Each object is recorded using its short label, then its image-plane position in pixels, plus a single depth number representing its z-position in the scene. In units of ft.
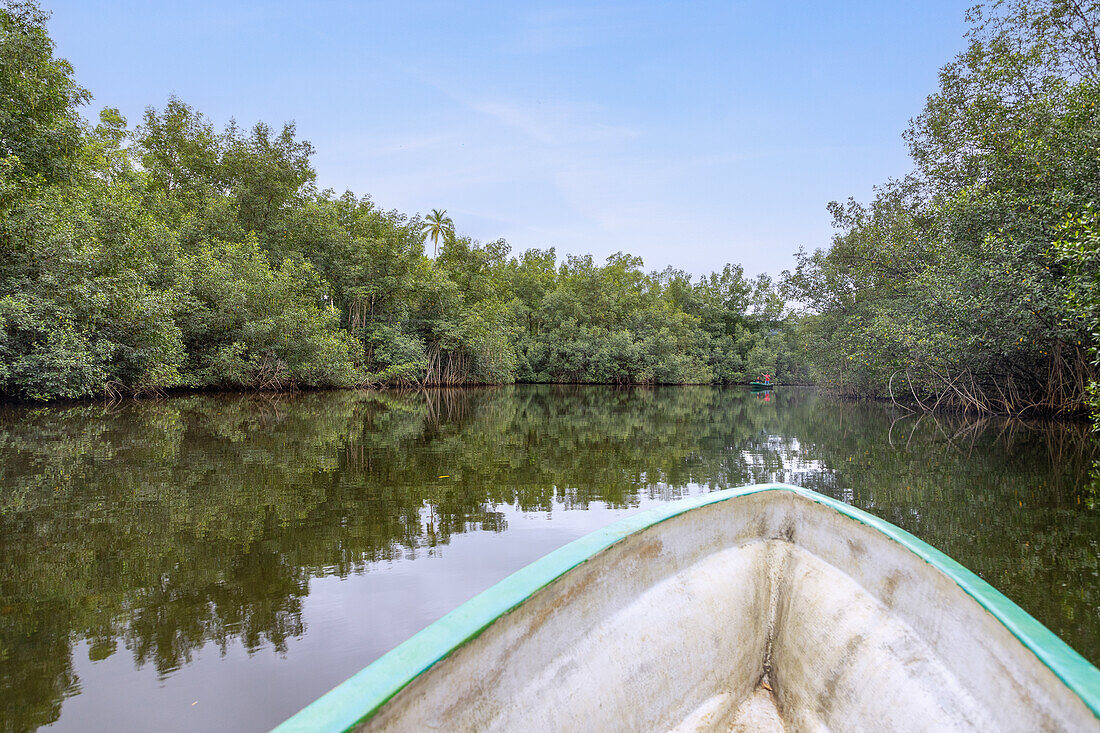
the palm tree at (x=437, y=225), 137.01
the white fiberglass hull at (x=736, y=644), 3.65
